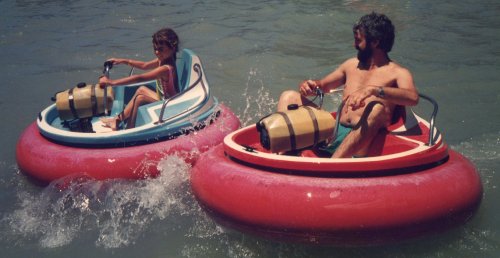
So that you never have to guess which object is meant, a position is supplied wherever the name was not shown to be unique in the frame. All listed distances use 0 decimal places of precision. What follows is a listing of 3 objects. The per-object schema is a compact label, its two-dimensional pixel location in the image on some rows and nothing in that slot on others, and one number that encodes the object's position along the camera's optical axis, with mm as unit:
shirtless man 4340
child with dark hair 6043
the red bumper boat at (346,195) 3863
